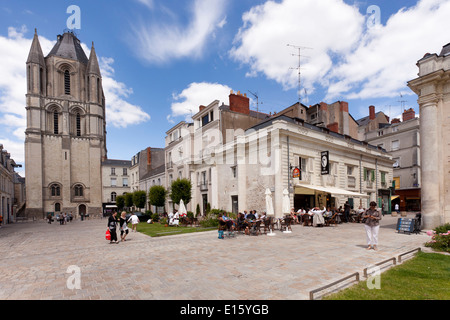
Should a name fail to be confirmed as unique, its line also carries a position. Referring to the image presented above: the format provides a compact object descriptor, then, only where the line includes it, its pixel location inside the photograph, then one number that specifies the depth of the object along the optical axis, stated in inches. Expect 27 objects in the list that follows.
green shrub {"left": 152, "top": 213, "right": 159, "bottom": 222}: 985.5
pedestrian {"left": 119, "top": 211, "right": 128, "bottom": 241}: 471.1
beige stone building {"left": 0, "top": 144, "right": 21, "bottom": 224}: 1267.8
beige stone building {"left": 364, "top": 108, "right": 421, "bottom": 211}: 1320.1
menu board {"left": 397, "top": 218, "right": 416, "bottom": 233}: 468.5
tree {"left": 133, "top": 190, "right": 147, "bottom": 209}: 1483.8
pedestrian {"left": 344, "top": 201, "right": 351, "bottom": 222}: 737.0
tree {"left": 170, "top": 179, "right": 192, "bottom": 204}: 973.8
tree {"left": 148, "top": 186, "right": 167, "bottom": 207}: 1178.6
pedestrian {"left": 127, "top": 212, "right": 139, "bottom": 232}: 623.0
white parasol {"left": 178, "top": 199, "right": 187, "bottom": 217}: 830.8
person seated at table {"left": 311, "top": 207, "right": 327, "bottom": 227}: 615.3
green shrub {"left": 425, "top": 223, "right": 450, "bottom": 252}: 318.3
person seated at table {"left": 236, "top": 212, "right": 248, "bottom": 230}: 546.4
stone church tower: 1711.4
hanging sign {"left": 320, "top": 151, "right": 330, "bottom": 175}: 788.0
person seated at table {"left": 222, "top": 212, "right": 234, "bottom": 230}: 497.0
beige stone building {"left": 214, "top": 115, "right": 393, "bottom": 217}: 746.2
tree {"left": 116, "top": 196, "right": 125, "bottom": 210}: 1836.9
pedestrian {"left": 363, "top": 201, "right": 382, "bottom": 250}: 326.3
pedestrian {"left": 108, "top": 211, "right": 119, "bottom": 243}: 450.6
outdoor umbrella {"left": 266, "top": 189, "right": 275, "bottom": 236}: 586.7
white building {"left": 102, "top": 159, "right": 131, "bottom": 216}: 2148.1
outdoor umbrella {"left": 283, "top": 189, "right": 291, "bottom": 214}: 608.7
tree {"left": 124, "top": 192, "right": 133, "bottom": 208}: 1665.8
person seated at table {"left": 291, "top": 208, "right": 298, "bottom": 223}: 675.8
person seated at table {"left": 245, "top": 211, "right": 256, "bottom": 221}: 555.3
